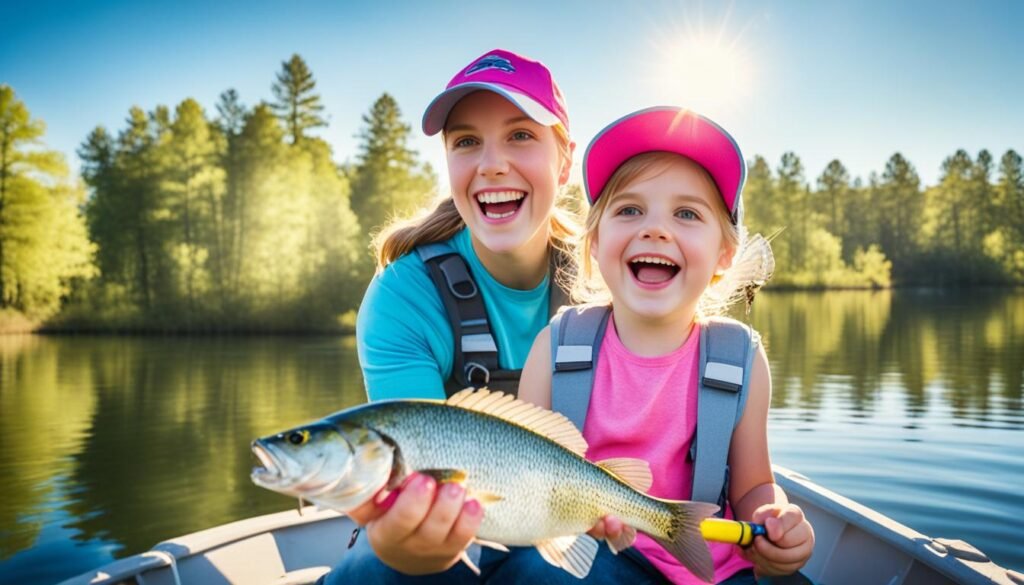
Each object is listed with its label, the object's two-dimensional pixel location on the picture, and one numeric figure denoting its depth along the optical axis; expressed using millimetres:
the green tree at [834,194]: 73938
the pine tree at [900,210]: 72250
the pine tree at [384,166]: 41750
